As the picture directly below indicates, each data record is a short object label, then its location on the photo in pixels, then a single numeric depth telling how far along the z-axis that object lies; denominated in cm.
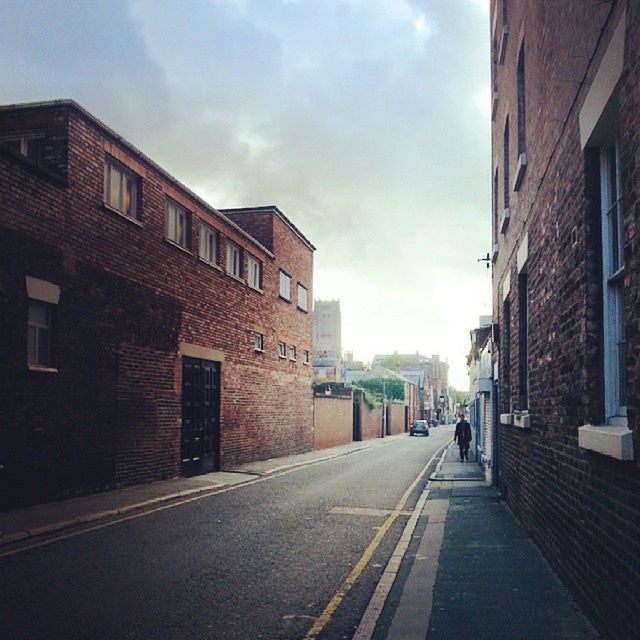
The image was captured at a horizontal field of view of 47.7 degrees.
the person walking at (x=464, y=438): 2789
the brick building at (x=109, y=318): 1207
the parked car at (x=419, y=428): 6775
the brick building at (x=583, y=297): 438
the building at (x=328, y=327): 16488
